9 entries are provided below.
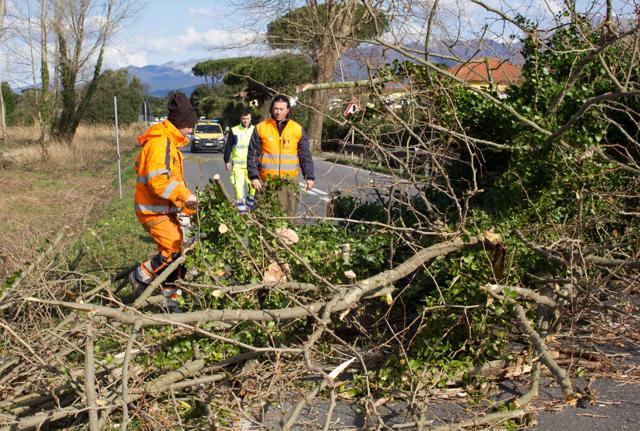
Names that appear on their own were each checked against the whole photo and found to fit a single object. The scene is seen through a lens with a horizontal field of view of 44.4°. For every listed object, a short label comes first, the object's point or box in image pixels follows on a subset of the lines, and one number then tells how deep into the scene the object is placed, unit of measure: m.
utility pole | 45.74
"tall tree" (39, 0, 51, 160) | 32.44
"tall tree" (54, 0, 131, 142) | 38.00
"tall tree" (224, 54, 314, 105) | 30.95
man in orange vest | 8.78
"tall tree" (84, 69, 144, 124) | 63.72
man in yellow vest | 13.13
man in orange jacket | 6.47
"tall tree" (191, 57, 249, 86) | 82.54
